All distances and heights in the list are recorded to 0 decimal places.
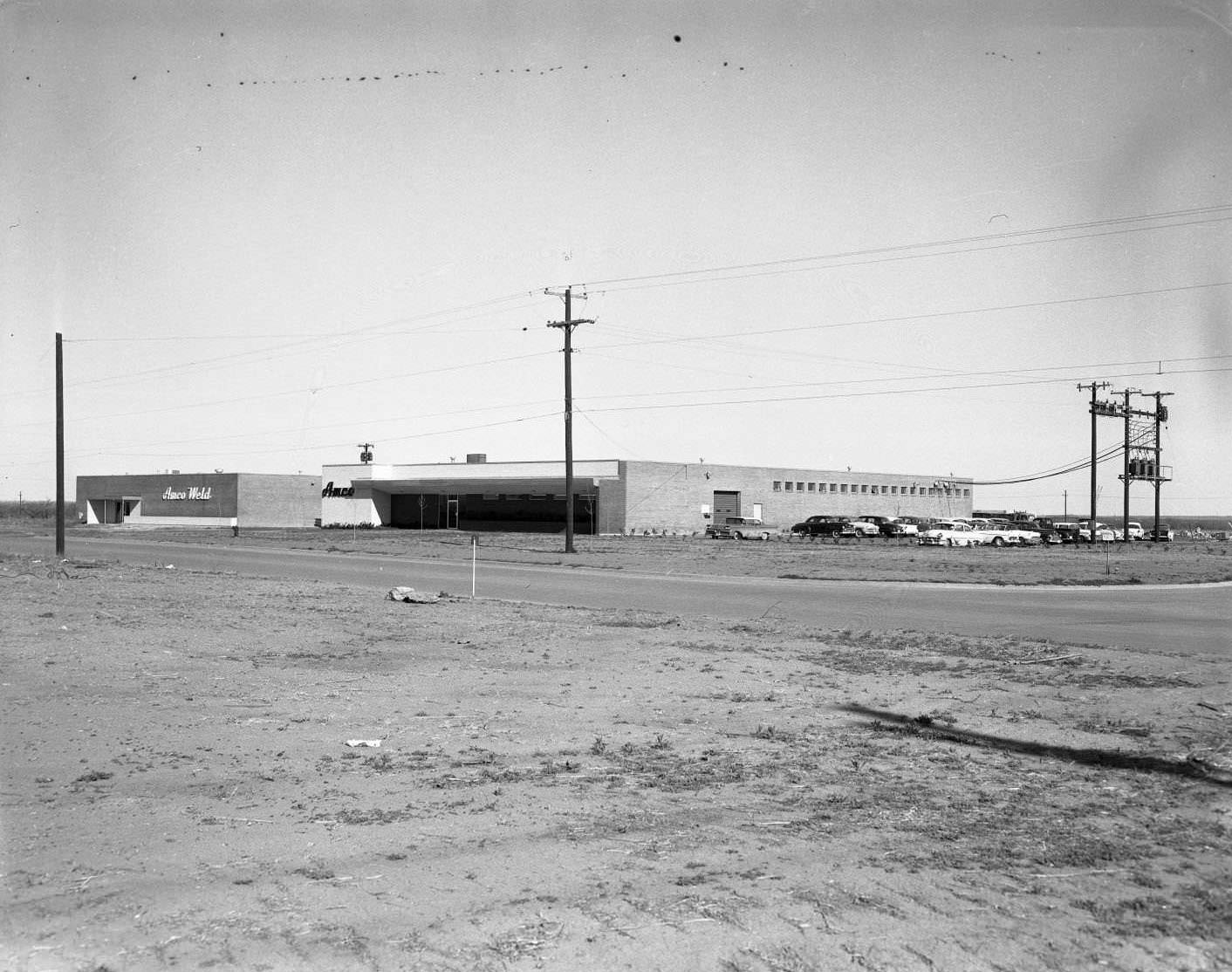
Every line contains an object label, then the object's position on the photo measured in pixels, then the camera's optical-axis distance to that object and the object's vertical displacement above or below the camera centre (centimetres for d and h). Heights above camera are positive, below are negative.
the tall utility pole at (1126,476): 7131 +126
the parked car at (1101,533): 7544 -283
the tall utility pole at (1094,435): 6712 +377
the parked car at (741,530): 7044 -258
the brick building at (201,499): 8606 -106
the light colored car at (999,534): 6378 -245
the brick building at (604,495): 7550 -35
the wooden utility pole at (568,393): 4691 +430
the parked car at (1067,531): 7269 -256
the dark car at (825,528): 7181 -243
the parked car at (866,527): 7244 -235
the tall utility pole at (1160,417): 7338 +541
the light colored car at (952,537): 6144 -251
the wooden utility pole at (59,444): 3609 +143
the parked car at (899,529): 7300 -250
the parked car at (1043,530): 6912 -240
